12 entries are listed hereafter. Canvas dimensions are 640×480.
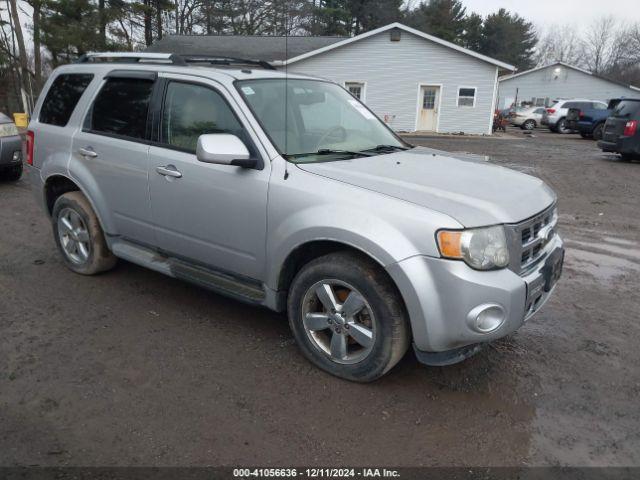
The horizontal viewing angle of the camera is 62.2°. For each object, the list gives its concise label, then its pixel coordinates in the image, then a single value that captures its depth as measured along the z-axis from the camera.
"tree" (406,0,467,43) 50.28
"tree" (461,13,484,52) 54.66
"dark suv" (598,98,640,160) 14.38
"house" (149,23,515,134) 26.89
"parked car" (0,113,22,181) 8.82
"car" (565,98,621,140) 25.09
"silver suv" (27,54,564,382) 2.89
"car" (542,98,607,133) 28.46
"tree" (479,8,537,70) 55.50
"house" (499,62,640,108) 41.88
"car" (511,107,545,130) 32.91
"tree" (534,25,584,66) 80.75
